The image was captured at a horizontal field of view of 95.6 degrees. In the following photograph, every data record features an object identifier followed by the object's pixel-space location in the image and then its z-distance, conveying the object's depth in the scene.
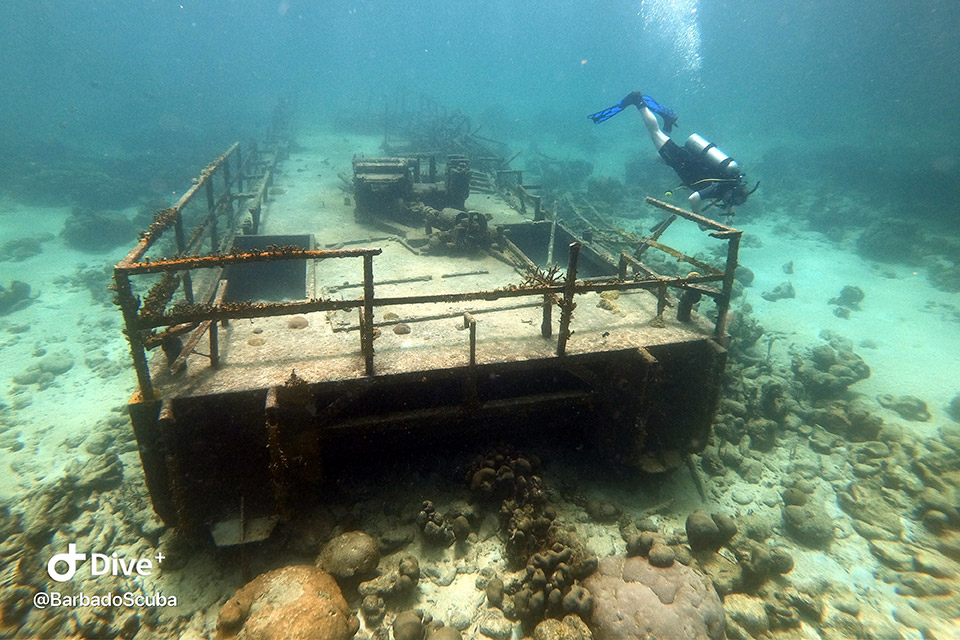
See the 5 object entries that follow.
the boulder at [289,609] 3.32
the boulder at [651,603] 3.74
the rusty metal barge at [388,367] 4.01
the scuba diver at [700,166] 7.75
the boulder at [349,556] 4.18
